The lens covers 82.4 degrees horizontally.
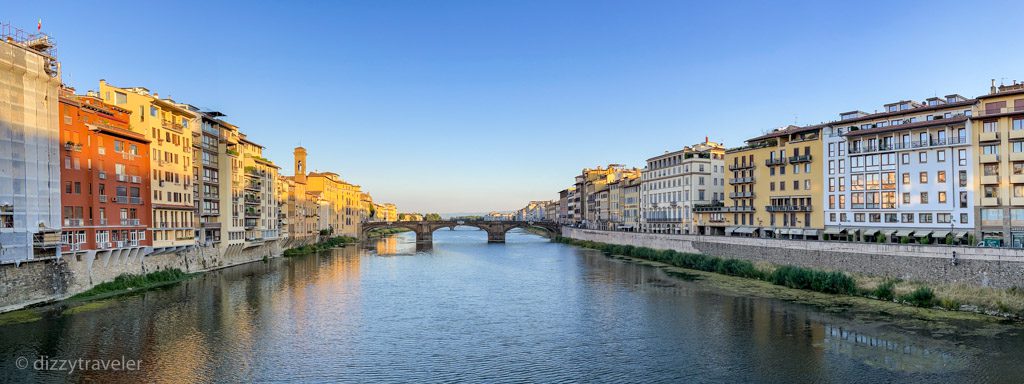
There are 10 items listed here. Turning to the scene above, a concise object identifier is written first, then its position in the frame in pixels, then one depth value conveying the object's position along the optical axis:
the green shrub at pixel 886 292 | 37.59
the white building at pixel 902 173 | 46.31
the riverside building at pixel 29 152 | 32.75
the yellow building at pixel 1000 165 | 42.09
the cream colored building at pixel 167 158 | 45.97
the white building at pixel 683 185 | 78.31
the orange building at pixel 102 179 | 38.09
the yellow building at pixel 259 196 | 68.25
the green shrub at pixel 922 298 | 35.16
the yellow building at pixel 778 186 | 58.81
